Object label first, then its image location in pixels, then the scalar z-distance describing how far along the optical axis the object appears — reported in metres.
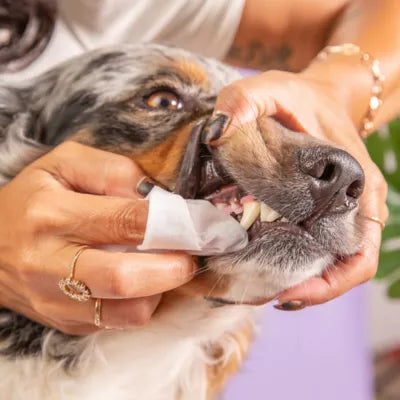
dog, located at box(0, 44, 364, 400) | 0.35
